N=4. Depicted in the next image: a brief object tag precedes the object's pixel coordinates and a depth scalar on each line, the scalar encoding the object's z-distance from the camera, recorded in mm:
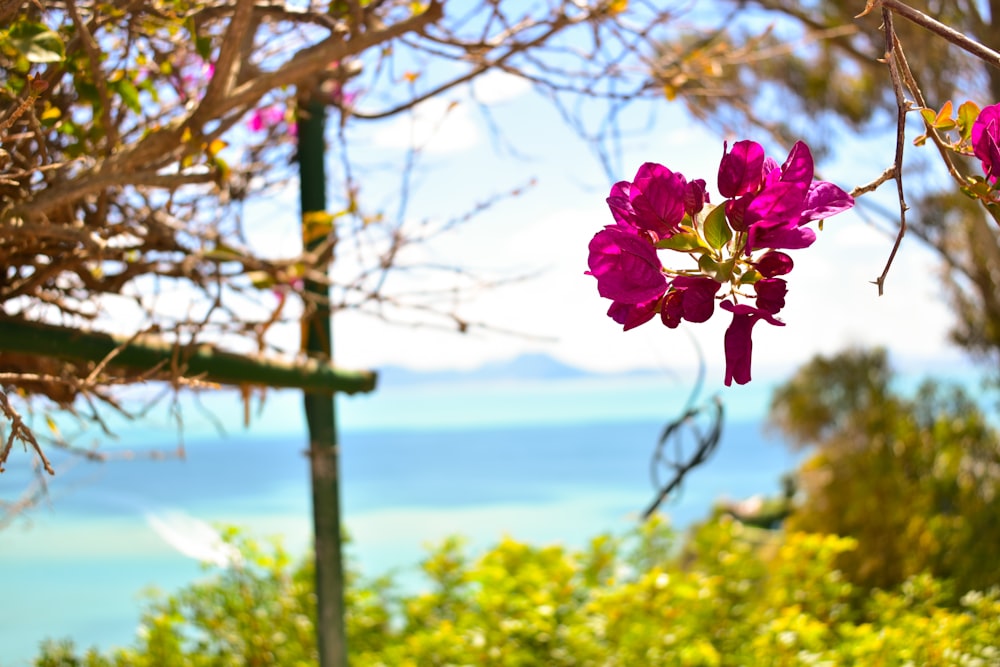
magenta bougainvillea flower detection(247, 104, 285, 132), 1277
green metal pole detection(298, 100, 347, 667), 1194
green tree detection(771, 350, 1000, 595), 3061
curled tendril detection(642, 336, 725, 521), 1150
